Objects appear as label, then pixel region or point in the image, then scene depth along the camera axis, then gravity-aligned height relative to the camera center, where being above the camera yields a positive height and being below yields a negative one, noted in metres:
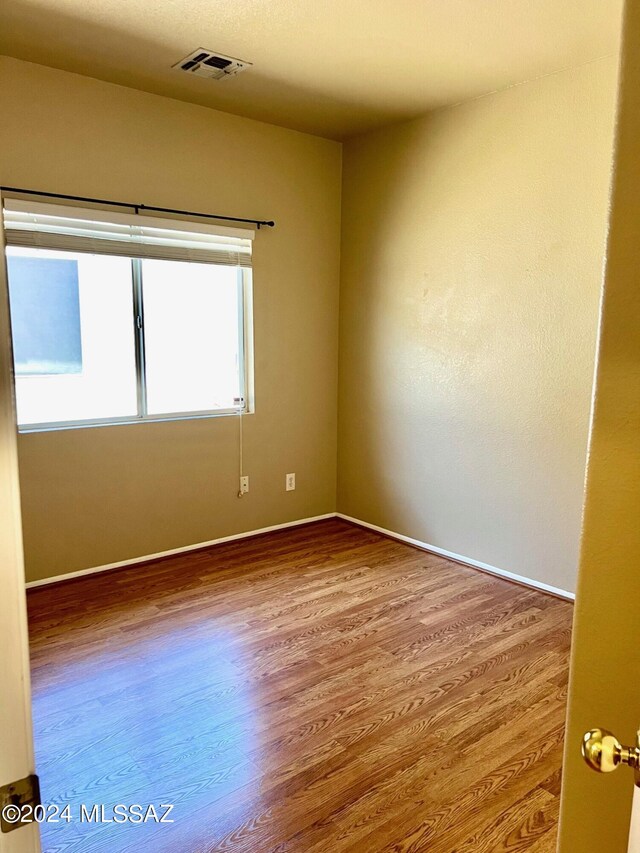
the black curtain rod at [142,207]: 2.95 +0.72
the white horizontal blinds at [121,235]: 2.98 +0.56
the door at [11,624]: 0.82 -0.40
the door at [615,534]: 0.74 -0.25
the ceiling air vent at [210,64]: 2.80 +1.31
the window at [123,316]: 3.10 +0.13
